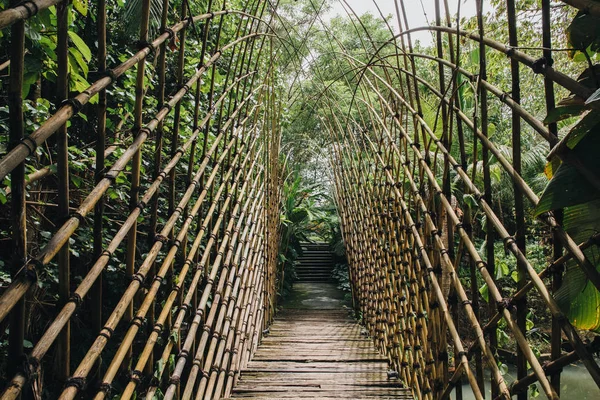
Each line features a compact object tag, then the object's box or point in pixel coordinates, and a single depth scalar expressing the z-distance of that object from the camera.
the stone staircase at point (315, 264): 7.95
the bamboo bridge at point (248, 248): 0.86
